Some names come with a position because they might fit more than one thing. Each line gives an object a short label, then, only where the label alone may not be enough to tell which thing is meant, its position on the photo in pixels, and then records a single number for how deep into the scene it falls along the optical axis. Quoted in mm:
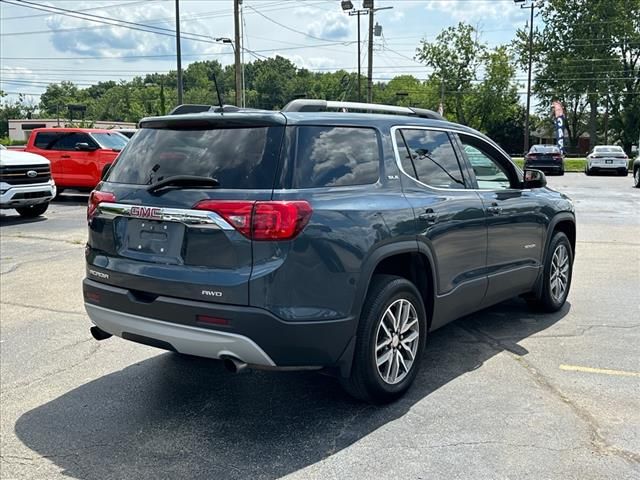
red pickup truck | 17562
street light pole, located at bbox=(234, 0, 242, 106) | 26188
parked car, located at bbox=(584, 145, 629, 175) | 30125
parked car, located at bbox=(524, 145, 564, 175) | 30812
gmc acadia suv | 3371
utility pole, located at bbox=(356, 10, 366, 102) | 45444
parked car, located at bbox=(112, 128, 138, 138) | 20131
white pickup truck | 12883
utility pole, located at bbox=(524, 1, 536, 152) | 44866
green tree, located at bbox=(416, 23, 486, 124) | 68438
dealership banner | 43219
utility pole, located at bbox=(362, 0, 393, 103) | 37125
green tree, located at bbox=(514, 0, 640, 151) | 59250
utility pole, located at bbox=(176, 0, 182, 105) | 27922
